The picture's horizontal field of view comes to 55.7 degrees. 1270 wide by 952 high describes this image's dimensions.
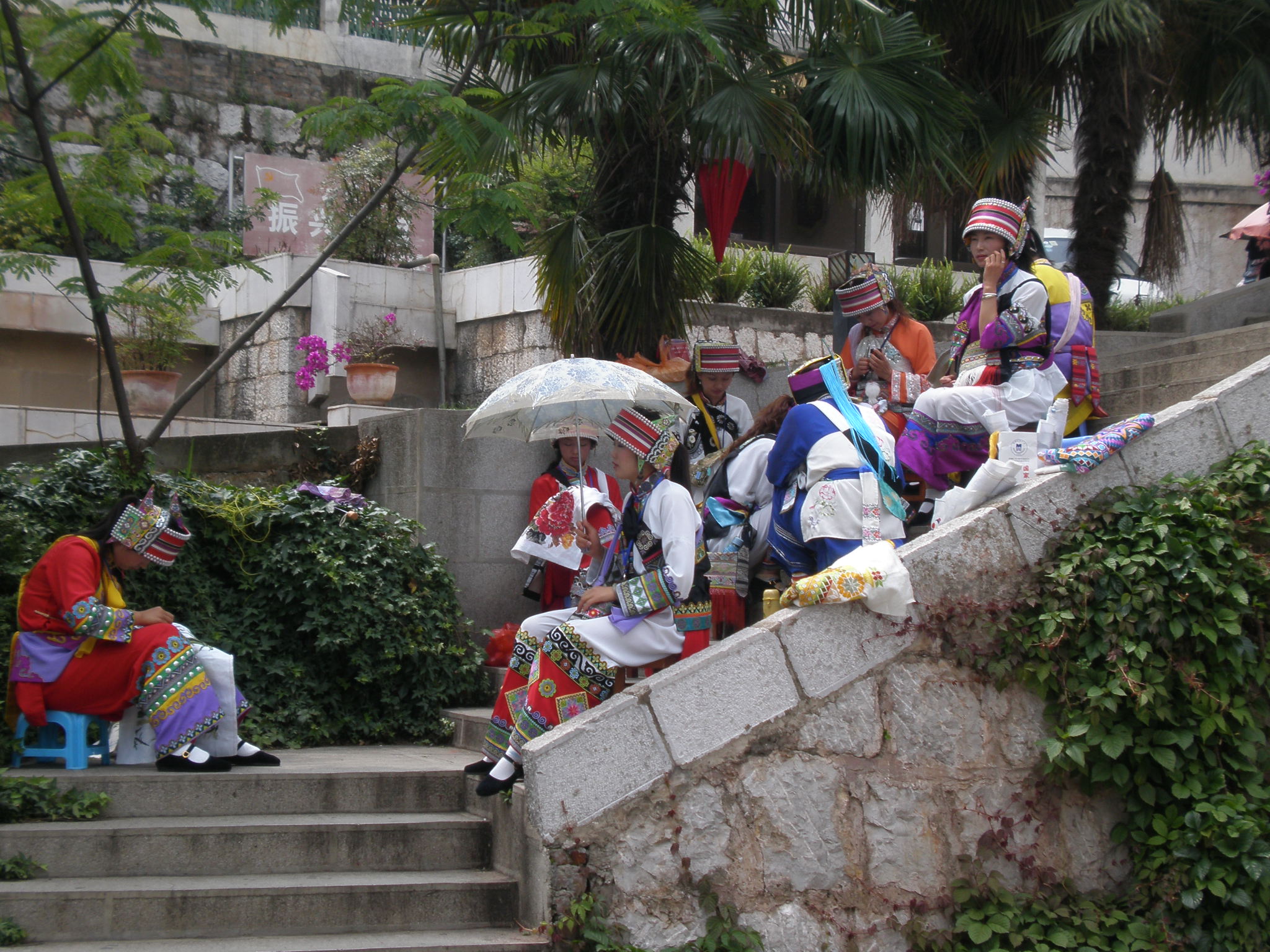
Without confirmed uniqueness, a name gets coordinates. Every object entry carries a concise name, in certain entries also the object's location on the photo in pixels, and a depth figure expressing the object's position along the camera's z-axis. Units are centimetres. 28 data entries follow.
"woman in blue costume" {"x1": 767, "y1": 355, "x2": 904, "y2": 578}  574
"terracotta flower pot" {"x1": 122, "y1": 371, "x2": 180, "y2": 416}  1167
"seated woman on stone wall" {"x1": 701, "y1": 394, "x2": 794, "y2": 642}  664
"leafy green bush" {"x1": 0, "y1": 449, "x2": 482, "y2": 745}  714
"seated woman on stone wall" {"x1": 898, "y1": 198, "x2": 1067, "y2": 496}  646
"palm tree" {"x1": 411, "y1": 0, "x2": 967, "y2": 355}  802
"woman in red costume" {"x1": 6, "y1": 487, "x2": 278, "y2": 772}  589
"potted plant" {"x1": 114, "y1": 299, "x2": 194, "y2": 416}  1172
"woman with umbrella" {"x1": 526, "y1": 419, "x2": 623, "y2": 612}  816
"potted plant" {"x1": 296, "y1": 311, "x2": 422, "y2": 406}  1176
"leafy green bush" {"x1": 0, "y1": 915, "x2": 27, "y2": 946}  468
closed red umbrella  873
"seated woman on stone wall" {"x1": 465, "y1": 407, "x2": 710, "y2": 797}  536
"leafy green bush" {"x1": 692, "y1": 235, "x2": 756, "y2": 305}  1234
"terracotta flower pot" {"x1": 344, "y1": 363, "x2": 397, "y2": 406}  1172
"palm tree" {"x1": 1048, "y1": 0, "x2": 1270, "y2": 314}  1080
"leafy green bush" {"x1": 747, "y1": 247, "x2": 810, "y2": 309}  1263
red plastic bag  784
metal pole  1394
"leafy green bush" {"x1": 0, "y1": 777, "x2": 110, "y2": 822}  540
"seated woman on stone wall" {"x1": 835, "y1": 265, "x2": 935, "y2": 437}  741
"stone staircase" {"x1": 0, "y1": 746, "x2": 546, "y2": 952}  486
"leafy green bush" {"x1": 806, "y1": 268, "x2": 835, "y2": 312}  1302
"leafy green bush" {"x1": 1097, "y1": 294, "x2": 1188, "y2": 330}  1290
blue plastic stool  595
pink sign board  1742
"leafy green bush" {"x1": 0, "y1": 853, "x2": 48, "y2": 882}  505
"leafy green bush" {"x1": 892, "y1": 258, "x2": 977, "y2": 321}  1313
